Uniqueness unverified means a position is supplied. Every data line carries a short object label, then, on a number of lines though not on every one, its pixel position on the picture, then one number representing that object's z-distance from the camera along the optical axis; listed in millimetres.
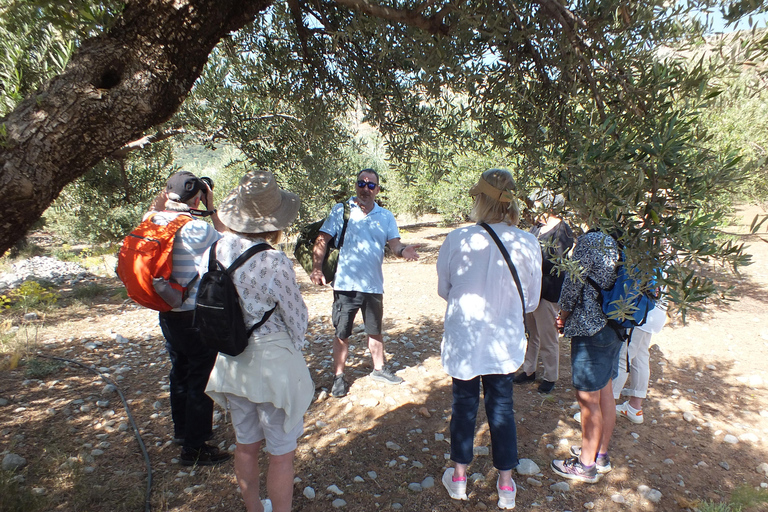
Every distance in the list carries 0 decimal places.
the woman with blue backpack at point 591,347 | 2873
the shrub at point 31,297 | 7570
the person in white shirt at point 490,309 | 2783
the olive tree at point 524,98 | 1671
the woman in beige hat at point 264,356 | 2365
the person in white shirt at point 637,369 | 3971
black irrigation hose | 3017
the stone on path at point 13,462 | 3164
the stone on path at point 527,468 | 3416
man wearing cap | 3059
